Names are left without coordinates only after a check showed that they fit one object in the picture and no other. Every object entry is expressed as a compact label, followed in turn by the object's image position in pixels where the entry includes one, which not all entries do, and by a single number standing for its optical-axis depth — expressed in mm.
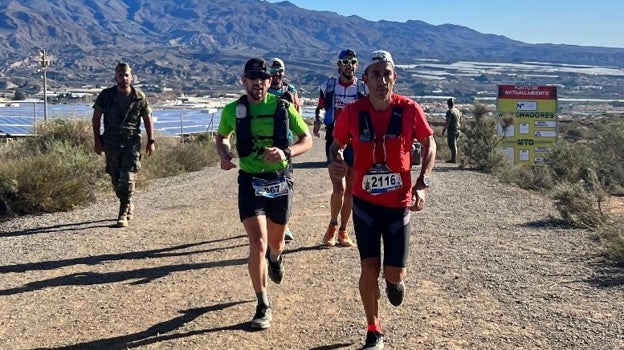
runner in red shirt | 4949
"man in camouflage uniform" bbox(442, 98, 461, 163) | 19938
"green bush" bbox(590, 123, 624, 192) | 19953
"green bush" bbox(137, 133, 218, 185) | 16016
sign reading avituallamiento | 26750
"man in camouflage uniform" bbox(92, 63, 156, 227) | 9062
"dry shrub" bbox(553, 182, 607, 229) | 9859
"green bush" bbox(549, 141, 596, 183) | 18359
